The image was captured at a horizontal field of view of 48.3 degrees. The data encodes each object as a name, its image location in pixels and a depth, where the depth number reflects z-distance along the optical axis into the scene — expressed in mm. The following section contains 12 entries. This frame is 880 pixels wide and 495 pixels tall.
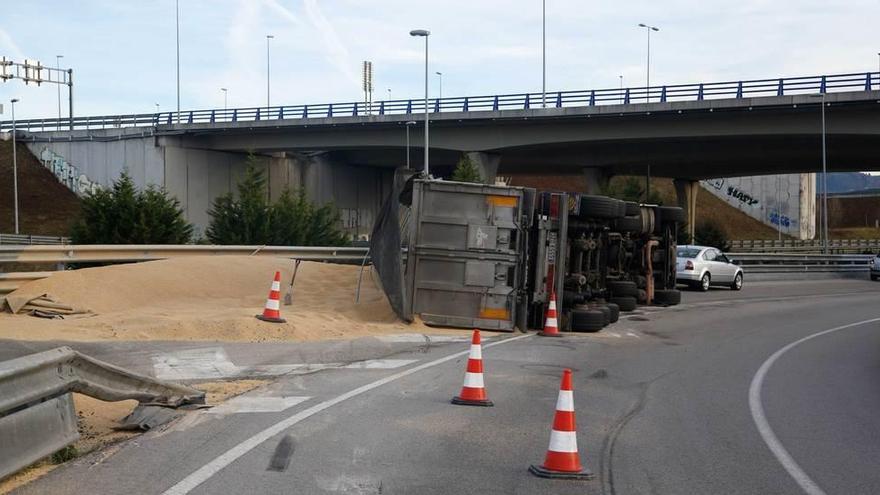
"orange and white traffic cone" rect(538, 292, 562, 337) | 17594
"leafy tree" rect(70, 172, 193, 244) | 32469
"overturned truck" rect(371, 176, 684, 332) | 17453
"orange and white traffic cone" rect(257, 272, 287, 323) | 15562
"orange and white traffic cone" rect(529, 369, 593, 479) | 7074
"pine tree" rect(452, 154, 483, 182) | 49719
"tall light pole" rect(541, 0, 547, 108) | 58188
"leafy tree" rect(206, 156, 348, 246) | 37188
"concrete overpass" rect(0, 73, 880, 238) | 47281
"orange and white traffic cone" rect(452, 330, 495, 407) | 10062
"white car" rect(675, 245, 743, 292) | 33719
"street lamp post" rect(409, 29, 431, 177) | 50569
